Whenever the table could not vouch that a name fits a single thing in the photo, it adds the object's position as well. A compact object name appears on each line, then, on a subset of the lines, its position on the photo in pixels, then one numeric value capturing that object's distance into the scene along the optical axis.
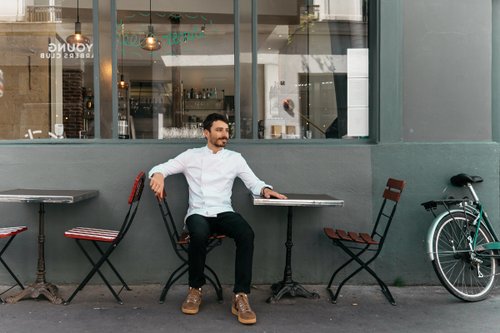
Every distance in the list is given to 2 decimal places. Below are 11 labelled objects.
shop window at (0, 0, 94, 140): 5.45
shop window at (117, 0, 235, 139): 5.70
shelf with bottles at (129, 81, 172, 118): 6.22
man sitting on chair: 3.96
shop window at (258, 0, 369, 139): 5.25
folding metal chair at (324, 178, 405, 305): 4.33
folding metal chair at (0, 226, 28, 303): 4.12
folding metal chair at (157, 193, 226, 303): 4.18
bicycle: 4.43
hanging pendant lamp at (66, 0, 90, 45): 6.10
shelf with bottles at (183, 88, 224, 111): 6.37
